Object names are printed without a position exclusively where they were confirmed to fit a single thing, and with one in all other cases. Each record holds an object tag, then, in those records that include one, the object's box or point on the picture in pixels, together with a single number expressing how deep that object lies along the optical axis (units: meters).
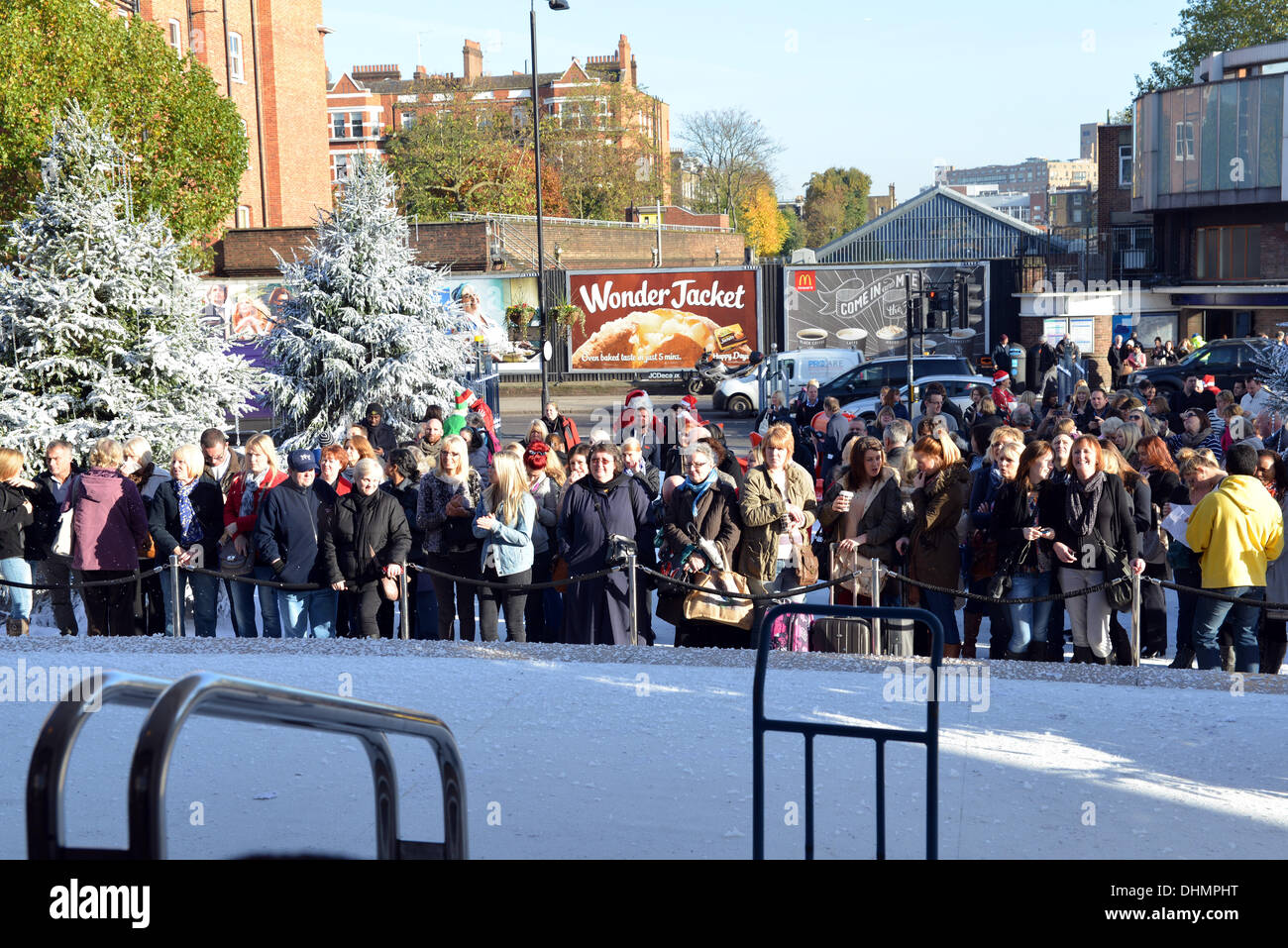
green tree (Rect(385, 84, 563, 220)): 58.06
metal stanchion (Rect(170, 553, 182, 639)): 9.53
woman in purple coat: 9.89
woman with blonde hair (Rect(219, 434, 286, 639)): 9.85
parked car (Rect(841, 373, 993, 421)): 23.81
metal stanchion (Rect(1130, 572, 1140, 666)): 8.27
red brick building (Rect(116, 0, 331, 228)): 46.00
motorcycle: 37.94
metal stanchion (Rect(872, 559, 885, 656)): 8.66
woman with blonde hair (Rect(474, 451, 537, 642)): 9.25
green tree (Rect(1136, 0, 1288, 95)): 60.94
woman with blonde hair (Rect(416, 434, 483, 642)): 9.66
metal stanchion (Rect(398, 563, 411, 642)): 9.58
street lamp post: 28.08
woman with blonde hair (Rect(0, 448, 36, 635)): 10.28
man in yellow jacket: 8.08
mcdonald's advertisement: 38.94
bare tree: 89.06
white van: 30.09
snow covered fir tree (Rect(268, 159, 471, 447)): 19.75
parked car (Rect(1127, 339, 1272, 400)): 28.53
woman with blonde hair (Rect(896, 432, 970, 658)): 8.93
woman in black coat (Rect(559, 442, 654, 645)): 9.16
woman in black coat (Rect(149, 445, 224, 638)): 9.99
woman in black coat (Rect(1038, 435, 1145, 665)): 8.46
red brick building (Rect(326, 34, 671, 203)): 80.06
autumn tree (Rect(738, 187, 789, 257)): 98.06
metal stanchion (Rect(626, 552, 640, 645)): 8.99
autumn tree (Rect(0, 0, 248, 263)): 25.27
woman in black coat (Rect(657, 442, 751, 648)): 8.97
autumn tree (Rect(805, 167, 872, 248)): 119.75
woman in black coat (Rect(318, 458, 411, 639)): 9.31
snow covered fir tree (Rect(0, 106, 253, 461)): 14.63
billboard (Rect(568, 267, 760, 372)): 39.16
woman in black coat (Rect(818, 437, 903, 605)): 9.02
